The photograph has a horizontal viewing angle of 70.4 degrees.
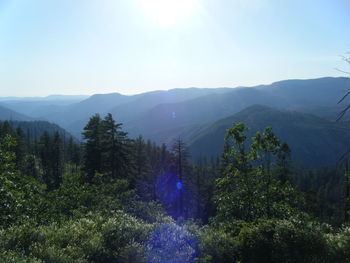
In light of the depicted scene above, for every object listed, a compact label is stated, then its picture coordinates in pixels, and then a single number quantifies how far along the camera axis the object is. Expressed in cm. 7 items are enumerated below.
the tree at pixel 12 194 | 977
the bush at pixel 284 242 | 748
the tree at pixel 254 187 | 1179
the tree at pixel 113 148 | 2866
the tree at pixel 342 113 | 563
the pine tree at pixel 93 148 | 2951
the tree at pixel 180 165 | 3528
